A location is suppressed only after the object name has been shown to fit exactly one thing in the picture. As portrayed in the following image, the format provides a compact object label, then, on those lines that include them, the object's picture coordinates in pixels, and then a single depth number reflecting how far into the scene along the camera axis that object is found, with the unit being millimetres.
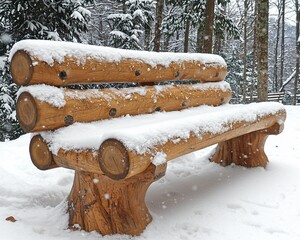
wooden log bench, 2412
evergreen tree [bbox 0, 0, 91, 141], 9055
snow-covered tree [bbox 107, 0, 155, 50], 15070
